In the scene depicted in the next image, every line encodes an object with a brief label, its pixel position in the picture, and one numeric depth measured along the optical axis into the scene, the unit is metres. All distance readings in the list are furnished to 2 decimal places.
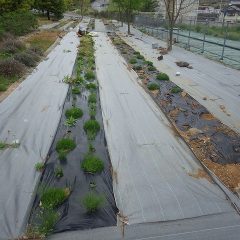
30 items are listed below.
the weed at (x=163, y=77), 7.42
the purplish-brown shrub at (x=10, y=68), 7.29
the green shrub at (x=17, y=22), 13.20
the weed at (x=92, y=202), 2.84
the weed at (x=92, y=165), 3.46
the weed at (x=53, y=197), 2.88
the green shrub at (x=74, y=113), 5.03
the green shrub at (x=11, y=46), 9.57
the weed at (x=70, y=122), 4.71
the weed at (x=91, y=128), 4.36
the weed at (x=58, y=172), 3.38
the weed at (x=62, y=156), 3.71
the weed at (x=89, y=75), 7.41
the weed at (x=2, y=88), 6.25
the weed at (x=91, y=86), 6.61
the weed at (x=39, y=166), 3.46
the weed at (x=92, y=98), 5.73
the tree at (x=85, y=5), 48.14
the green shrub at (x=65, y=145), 3.91
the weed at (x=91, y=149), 3.94
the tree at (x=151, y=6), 34.92
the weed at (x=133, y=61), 9.43
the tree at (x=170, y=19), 12.13
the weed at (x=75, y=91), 6.25
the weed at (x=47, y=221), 2.57
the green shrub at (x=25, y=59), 8.41
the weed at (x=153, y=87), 6.61
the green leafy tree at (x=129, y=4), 19.39
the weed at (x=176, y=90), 6.44
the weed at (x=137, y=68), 8.55
